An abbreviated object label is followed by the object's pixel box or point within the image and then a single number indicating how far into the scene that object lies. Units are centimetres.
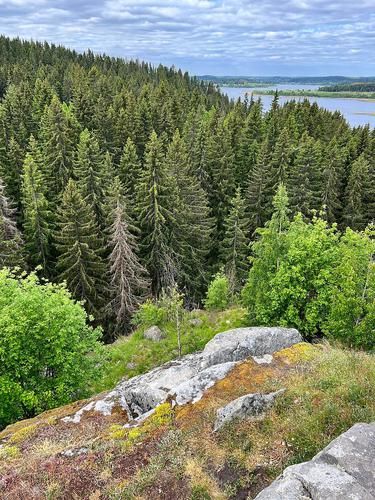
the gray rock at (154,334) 2353
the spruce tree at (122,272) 2692
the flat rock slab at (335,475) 649
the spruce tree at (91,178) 3234
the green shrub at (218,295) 2543
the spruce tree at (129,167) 3734
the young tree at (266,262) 1970
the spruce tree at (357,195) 4334
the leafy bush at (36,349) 1521
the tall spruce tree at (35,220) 3092
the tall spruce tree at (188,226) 3294
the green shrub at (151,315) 2426
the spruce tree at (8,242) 2731
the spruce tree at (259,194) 3975
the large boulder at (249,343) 1404
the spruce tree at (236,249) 3375
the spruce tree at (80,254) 2717
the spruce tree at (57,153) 3797
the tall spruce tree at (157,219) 2995
